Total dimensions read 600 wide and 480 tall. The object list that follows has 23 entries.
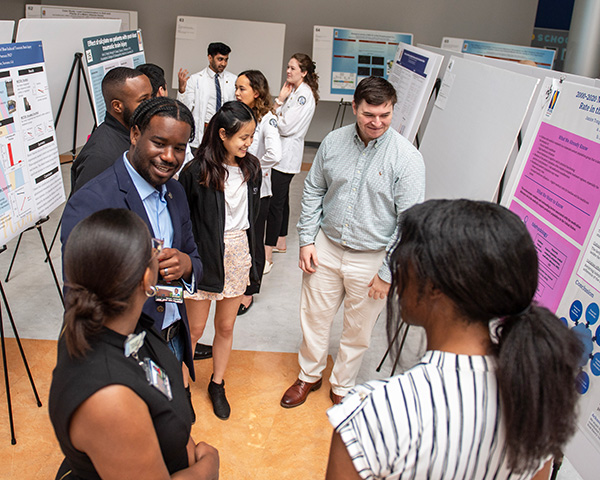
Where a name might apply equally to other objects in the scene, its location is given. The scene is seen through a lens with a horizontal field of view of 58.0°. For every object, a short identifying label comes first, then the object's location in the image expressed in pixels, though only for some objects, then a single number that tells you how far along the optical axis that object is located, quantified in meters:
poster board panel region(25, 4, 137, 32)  7.32
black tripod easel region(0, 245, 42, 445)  2.41
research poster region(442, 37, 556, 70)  7.81
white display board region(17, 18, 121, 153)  3.27
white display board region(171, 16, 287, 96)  7.49
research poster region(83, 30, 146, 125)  3.68
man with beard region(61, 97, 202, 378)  1.69
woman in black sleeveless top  0.99
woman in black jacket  2.42
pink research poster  1.67
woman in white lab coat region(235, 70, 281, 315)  3.64
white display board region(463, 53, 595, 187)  2.20
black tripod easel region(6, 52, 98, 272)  3.65
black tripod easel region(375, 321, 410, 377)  1.11
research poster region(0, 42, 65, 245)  2.47
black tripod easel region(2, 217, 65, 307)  2.72
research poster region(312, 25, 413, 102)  7.54
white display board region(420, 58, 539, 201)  2.46
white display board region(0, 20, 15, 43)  2.89
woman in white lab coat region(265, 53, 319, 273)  4.28
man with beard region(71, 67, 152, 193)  2.19
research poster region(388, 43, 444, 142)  3.58
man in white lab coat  4.85
